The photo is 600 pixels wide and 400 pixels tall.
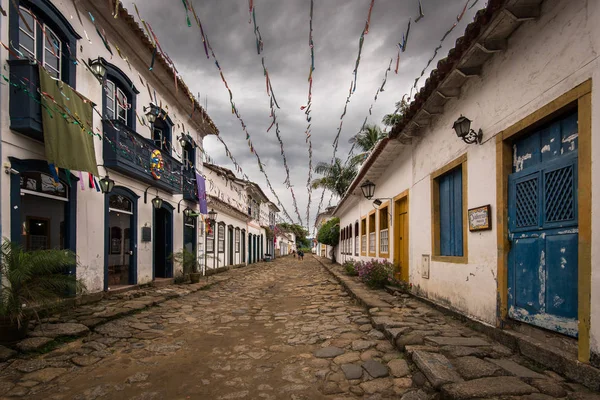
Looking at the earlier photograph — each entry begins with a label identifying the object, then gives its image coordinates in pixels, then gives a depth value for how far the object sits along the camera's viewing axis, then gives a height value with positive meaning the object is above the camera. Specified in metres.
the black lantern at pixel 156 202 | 10.10 +0.24
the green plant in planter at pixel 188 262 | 10.72 -1.62
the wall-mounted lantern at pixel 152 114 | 9.25 +2.56
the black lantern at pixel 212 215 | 14.89 -0.20
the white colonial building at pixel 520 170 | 2.84 +0.44
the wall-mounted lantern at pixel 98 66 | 7.14 +2.96
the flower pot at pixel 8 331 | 4.00 -1.38
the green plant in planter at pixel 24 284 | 4.03 -0.92
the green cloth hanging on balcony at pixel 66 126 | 5.58 +1.44
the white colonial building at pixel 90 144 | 5.35 +1.29
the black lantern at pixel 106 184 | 7.33 +0.56
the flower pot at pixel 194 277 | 11.16 -2.13
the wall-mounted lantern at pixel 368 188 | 10.30 +0.65
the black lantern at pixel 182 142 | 11.73 +2.34
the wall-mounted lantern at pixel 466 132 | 4.67 +1.05
